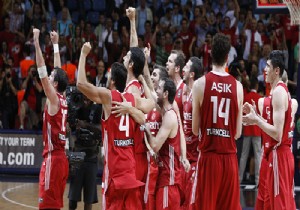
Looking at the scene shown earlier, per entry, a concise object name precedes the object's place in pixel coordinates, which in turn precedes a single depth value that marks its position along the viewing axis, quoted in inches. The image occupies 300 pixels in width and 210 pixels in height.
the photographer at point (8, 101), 816.9
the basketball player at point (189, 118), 443.8
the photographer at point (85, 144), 463.9
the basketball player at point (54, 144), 418.3
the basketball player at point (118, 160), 357.7
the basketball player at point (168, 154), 402.3
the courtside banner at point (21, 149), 754.2
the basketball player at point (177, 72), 474.0
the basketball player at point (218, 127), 334.6
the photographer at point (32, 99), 792.9
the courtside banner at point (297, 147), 683.1
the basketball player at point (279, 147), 398.3
